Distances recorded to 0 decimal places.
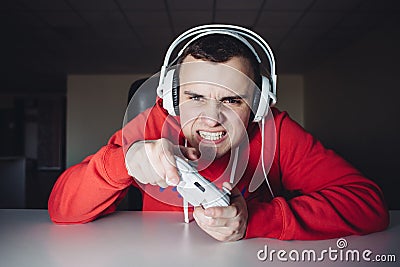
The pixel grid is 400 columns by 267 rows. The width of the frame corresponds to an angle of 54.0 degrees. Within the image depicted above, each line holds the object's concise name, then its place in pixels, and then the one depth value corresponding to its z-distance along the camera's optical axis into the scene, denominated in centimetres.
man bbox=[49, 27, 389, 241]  56
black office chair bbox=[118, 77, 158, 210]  89
